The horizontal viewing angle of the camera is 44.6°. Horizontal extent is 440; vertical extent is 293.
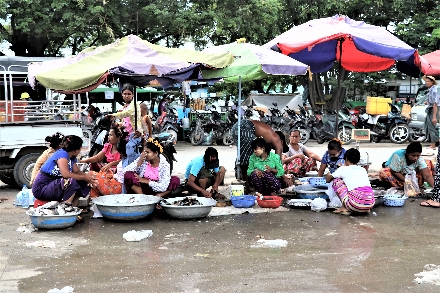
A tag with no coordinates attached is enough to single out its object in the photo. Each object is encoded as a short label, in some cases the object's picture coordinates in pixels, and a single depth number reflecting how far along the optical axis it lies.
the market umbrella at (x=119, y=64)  6.98
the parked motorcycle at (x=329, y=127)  18.39
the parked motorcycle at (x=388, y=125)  18.56
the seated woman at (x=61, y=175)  6.77
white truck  9.08
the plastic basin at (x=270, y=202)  7.58
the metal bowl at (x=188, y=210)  6.89
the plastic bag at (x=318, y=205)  7.53
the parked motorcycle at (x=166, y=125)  17.22
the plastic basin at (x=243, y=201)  7.62
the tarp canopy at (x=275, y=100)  24.78
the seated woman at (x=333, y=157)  8.38
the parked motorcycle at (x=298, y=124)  18.39
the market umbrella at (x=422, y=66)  8.78
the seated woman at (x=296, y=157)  9.34
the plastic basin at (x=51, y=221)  6.41
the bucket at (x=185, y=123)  18.72
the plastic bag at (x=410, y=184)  8.52
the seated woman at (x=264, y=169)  8.00
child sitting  7.13
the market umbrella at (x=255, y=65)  7.56
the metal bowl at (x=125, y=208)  6.73
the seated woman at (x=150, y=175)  7.42
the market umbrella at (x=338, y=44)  8.24
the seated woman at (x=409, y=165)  8.29
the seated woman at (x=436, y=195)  7.89
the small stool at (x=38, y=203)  6.92
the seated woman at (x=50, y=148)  7.81
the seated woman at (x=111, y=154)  8.04
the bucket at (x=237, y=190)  7.89
